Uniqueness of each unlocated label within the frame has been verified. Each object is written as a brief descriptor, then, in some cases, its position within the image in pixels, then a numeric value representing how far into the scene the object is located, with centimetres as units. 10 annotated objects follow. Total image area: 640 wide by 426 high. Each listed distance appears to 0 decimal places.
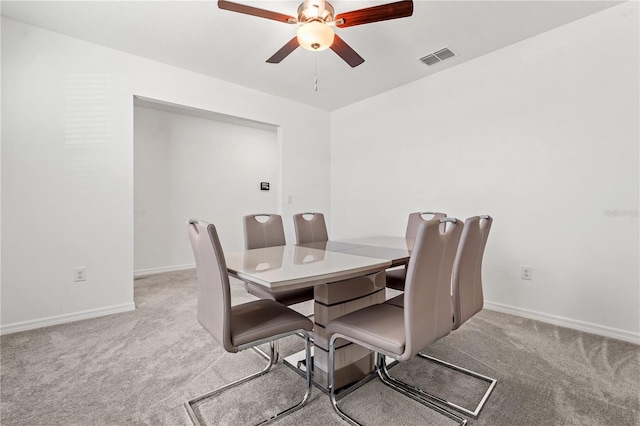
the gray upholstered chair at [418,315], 114
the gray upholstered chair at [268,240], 194
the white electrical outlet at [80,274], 272
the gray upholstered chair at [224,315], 124
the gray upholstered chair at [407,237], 226
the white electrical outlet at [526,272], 276
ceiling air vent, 298
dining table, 125
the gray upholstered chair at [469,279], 149
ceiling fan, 184
